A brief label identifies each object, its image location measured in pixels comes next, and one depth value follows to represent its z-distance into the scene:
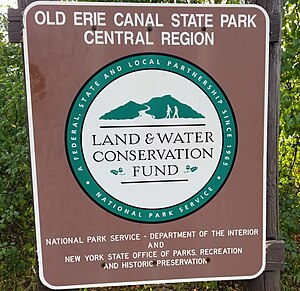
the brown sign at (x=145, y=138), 1.73
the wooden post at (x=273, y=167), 1.85
